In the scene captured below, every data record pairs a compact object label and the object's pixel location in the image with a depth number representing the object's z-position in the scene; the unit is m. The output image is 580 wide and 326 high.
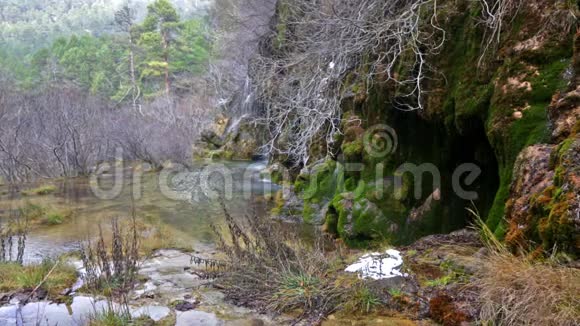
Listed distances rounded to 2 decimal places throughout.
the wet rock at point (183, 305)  4.61
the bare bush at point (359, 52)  5.85
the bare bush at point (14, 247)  6.53
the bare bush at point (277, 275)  4.14
